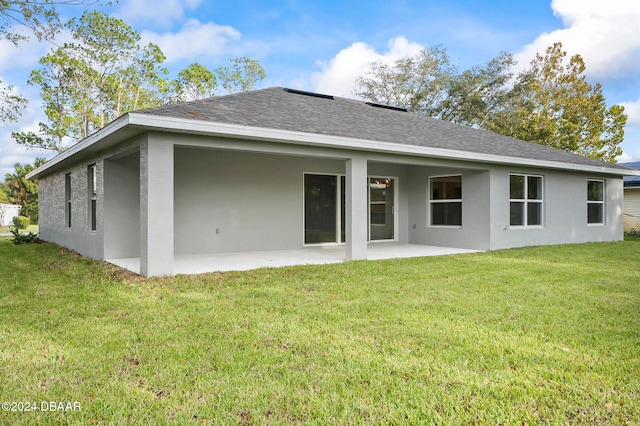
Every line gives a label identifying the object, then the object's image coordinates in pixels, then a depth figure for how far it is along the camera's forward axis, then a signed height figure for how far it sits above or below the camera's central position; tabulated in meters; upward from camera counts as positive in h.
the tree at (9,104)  10.71 +2.85
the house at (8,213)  27.12 +0.00
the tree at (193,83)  29.41 +9.24
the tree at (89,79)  24.73 +8.14
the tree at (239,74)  31.56 +10.40
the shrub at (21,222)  23.89 -0.53
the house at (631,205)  19.23 +0.19
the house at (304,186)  7.15 +0.66
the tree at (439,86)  27.38 +8.31
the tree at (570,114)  21.58 +5.05
